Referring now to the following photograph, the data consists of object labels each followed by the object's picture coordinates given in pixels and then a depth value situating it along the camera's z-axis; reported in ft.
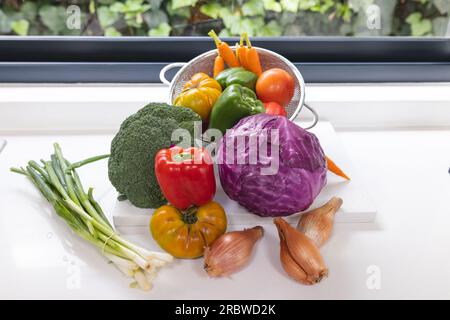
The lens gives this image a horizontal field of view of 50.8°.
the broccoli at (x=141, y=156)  2.93
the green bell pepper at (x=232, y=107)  3.26
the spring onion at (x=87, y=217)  2.62
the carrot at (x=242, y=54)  3.74
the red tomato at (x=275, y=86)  3.51
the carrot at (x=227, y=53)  3.75
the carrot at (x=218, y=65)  3.81
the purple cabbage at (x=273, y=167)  2.78
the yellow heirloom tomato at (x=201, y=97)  3.38
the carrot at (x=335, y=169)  3.31
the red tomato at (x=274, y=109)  3.43
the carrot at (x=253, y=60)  3.73
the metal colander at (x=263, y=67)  3.75
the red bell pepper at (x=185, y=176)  2.75
